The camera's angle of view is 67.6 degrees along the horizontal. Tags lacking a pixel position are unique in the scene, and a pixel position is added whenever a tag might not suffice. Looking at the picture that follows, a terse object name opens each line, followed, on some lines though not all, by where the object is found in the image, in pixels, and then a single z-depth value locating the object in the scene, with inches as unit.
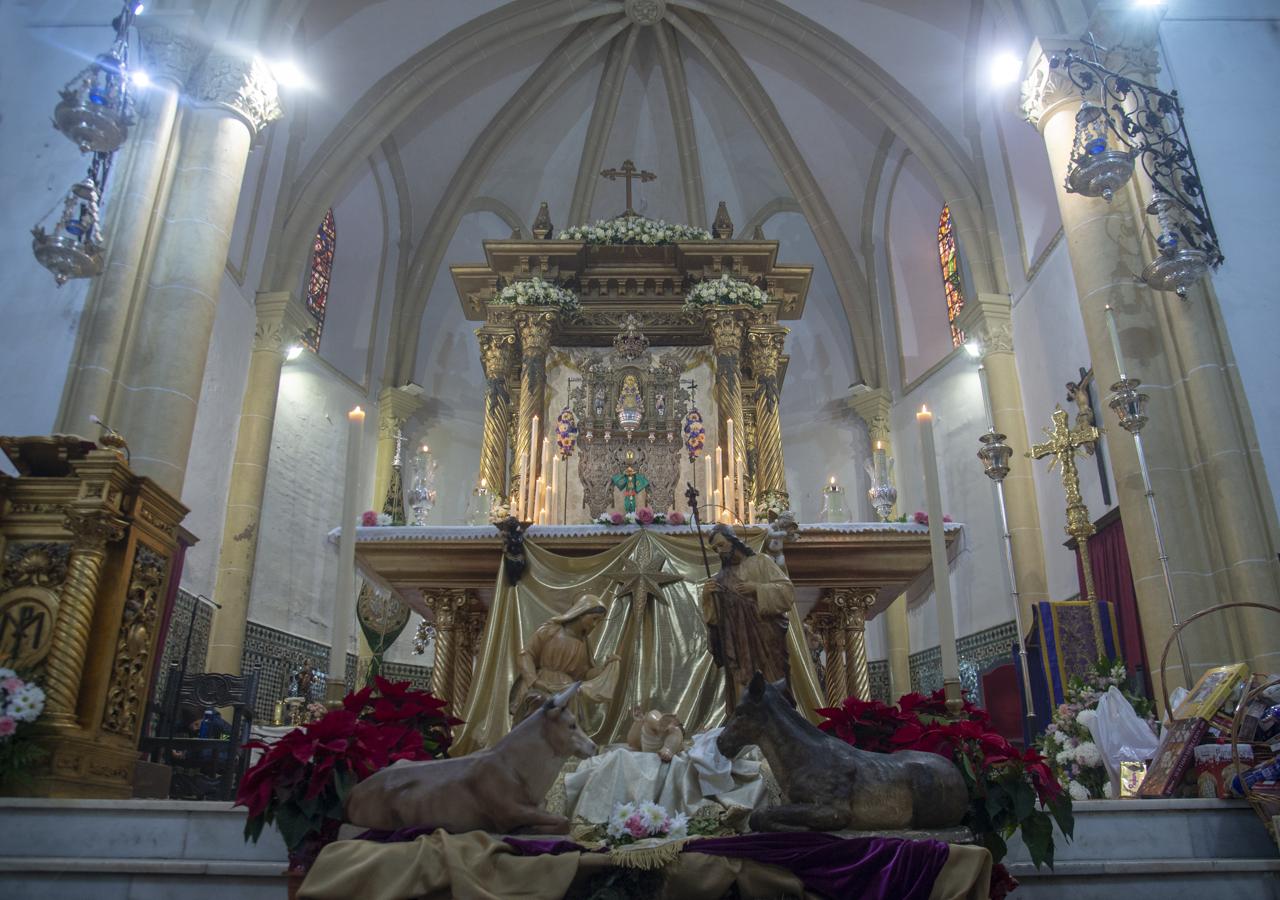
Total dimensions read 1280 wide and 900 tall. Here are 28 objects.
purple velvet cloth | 127.0
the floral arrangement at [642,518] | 341.4
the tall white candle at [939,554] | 166.2
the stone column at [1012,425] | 519.2
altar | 286.2
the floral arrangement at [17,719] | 212.5
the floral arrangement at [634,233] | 508.7
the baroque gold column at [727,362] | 466.0
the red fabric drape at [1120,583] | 403.5
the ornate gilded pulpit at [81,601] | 226.4
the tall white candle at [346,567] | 163.3
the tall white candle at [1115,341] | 331.9
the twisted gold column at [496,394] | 473.1
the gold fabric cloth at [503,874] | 128.0
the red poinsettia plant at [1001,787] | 151.0
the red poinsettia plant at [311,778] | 144.3
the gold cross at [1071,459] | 354.3
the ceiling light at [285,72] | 431.5
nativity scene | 158.6
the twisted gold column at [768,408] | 463.2
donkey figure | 145.7
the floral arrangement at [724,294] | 482.9
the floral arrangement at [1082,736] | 281.4
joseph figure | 235.0
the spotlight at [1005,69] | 507.9
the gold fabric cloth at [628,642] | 278.8
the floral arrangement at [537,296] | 484.1
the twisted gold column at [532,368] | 466.6
